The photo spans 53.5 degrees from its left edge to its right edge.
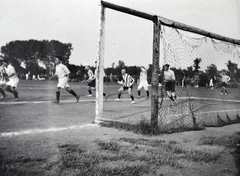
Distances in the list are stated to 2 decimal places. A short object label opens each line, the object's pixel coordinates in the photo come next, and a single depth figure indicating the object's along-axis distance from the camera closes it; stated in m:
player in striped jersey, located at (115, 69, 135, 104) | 12.69
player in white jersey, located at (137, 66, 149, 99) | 15.62
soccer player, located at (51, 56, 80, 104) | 10.71
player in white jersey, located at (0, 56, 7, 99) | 11.52
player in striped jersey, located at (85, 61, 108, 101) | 15.27
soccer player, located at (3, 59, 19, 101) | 11.45
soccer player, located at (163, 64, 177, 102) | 9.99
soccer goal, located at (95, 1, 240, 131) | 5.72
